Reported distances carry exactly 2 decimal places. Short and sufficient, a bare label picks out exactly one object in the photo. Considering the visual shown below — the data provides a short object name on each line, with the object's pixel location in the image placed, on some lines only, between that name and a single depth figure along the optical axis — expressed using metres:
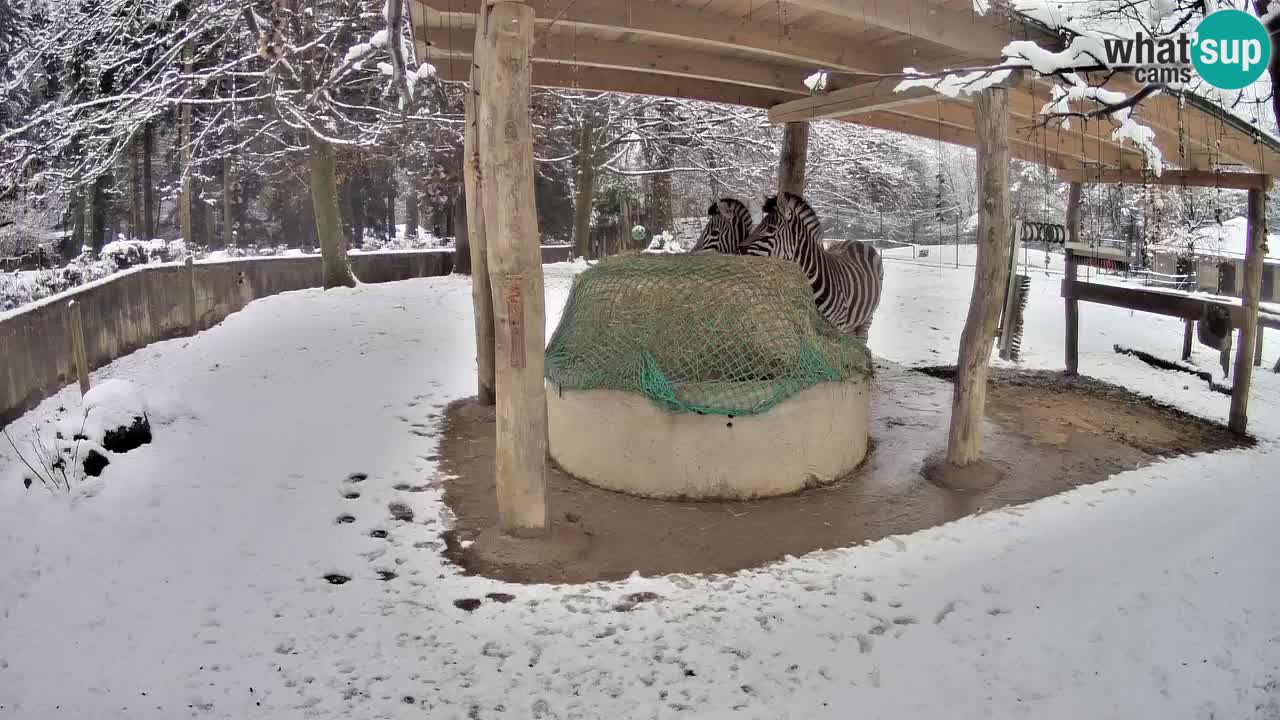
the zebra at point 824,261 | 7.56
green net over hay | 5.34
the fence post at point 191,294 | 11.88
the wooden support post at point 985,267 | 5.59
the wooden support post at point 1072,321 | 9.52
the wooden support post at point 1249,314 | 7.21
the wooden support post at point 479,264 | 6.21
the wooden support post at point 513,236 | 4.17
